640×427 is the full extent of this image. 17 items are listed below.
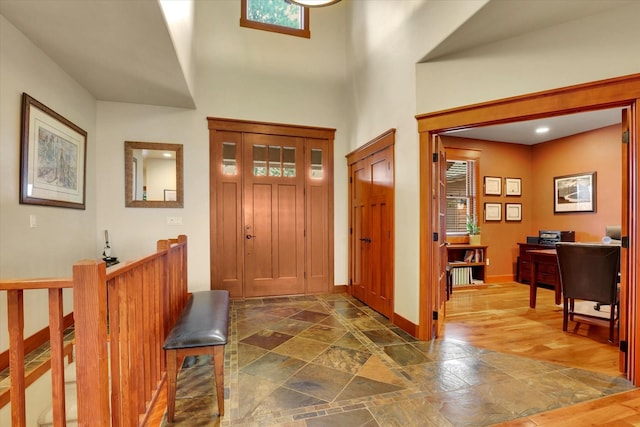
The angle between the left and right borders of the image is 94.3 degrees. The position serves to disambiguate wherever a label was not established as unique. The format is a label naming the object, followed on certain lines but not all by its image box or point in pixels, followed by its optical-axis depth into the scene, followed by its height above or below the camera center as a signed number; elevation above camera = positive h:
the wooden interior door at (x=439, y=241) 3.04 -0.29
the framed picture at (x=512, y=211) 5.79 +0.05
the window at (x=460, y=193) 5.57 +0.40
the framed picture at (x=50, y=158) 2.62 +0.59
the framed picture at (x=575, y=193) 5.00 +0.37
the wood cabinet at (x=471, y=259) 5.22 -0.82
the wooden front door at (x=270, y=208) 4.36 +0.11
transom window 4.48 +3.10
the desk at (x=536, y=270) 3.88 -0.75
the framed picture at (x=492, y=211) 5.65 +0.05
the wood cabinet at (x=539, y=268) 4.85 -0.94
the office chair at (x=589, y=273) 2.88 -0.61
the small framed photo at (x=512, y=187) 5.80 +0.53
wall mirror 4.02 +0.57
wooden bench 1.79 -0.78
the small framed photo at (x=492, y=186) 5.66 +0.54
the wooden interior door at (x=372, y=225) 3.53 -0.13
